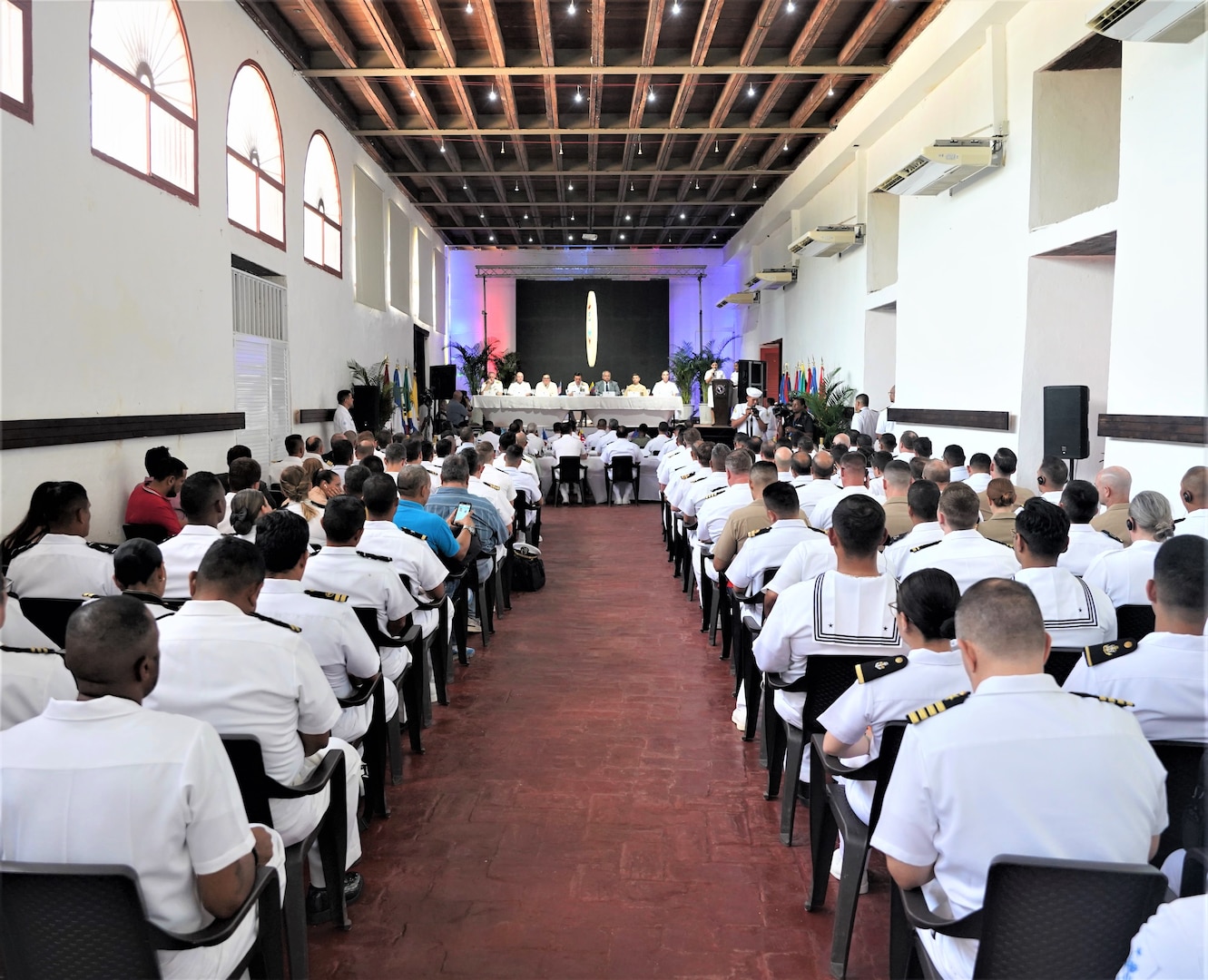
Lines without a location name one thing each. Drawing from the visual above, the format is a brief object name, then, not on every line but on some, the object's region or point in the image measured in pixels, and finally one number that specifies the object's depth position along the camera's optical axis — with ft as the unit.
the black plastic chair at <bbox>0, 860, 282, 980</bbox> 5.08
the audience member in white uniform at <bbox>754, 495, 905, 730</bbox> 9.32
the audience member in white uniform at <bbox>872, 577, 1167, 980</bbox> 5.26
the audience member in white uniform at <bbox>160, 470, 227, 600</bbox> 11.67
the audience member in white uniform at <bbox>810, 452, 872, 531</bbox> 17.01
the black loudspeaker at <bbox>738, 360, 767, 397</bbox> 52.13
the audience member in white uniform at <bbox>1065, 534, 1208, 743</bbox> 7.07
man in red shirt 17.84
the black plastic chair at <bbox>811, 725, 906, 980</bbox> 7.61
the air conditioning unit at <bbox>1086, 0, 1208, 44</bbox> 15.53
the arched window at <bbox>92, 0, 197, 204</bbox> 19.24
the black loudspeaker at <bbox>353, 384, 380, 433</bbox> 38.86
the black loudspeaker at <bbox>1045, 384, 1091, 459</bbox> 21.08
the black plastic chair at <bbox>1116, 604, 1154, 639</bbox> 10.12
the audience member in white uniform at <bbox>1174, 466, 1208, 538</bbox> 12.14
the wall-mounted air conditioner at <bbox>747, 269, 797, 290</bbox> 49.20
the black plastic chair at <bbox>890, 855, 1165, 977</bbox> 4.99
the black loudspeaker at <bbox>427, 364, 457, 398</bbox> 51.98
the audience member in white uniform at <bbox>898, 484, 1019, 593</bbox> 10.73
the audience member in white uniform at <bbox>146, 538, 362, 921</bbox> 7.34
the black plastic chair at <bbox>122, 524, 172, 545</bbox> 17.47
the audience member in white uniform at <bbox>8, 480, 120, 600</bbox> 11.47
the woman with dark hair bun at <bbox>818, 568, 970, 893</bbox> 7.12
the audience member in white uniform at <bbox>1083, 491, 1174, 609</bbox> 10.84
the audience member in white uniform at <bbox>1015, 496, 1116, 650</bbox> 9.34
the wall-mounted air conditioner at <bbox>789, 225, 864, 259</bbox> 38.22
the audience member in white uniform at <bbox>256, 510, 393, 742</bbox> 9.41
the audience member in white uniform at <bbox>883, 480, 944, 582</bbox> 12.69
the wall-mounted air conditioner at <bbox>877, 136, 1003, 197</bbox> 24.98
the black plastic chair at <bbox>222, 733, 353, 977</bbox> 7.00
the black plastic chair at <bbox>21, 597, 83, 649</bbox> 11.44
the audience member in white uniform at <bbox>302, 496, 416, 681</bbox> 11.40
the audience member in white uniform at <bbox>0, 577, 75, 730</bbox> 7.28
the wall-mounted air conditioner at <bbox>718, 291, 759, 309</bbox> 58.39
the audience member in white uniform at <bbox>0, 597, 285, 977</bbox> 5.30
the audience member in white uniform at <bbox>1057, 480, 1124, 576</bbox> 12.32
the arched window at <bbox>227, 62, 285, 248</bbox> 27.20
